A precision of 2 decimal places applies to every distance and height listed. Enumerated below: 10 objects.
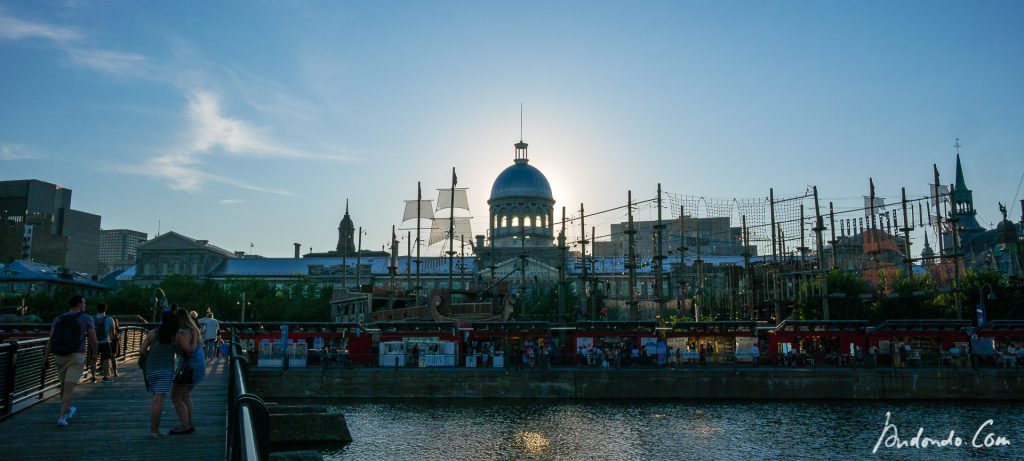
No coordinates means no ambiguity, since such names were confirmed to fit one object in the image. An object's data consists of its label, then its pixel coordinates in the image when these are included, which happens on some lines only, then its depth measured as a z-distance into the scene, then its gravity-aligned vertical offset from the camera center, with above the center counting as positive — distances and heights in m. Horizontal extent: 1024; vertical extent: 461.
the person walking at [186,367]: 12.17 -0.37
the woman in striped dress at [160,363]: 11.98 -0.31
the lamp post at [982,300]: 53.62 +3.15
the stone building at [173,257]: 131.25 +13.78
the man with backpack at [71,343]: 13.08 -0.01
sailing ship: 58.00 +3.88
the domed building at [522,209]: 108.12 +18.13
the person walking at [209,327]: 29.38 +0.57
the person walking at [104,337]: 19.10 +0.12
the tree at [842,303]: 66.25 +3.46
